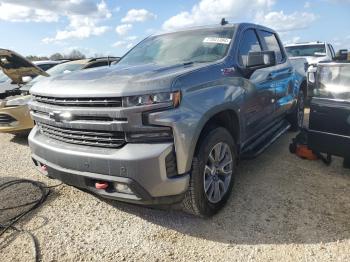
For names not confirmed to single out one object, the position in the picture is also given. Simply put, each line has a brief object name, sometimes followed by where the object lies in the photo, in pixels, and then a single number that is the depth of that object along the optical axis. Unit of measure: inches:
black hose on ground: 121.1
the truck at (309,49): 490.6
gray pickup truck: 103.7
